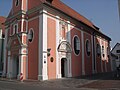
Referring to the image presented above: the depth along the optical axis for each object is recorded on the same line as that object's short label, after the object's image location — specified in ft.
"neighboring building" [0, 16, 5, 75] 63.65
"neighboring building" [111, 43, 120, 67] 117.84
